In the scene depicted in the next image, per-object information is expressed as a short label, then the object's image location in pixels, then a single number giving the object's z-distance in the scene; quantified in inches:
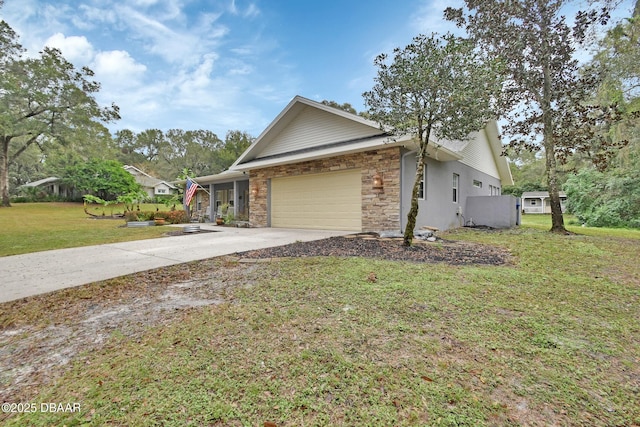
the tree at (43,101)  802.2
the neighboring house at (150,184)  1461.5
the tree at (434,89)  220.4
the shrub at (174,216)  639.1
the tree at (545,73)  363.9
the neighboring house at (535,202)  1326.3
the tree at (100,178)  1175.0
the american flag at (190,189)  562.6
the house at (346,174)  346.0
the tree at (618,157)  324.2
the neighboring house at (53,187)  1338.6
